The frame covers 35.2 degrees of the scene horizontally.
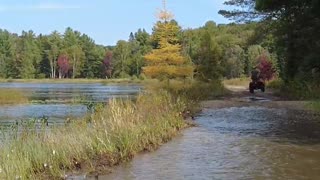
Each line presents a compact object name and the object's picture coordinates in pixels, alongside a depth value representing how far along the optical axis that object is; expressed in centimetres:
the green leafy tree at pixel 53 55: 13075
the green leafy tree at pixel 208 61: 5222
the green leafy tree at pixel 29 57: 12367
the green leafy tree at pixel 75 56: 13200
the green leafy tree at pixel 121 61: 12662
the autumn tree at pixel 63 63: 12912
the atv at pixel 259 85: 4018
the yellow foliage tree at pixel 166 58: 4169
